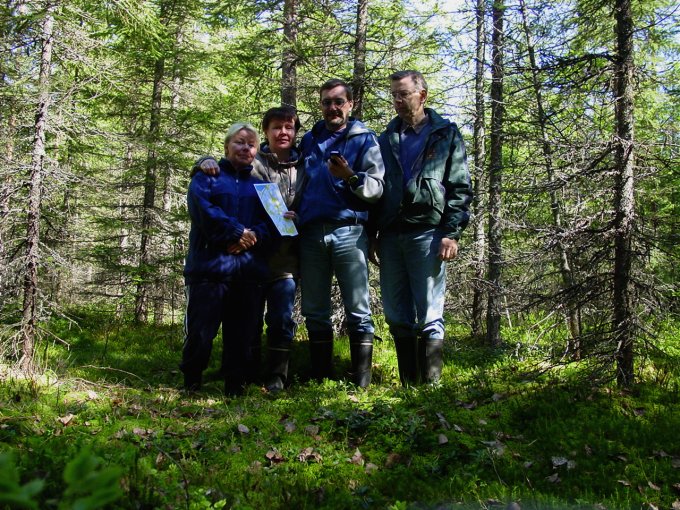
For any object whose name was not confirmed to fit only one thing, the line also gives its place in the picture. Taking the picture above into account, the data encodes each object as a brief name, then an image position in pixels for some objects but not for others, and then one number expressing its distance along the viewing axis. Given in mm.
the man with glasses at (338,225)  5629
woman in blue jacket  5523
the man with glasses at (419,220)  5520
